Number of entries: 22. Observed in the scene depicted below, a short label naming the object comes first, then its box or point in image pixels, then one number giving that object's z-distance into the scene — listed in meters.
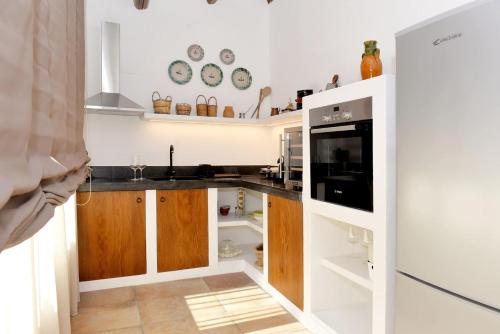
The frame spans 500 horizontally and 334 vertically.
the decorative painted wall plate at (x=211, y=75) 4.07
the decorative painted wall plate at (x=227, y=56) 4.16
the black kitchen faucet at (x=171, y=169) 3.80
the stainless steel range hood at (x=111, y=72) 3.38
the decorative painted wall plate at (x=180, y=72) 3.93
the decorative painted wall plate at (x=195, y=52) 4.01
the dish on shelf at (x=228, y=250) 3.67
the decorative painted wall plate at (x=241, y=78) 4.22
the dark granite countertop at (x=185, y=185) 2.93
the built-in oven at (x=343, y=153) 1.84
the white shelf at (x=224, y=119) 3.51
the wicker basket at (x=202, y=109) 3.86
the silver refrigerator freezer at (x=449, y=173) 1.18
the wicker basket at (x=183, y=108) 3.76
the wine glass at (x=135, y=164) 3.56
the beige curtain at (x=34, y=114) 0.56
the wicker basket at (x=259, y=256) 3.36
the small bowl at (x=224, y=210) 3.88
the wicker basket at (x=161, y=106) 3.63
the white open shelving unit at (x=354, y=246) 1.70
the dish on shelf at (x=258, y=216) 3.42
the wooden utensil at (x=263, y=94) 4.20
